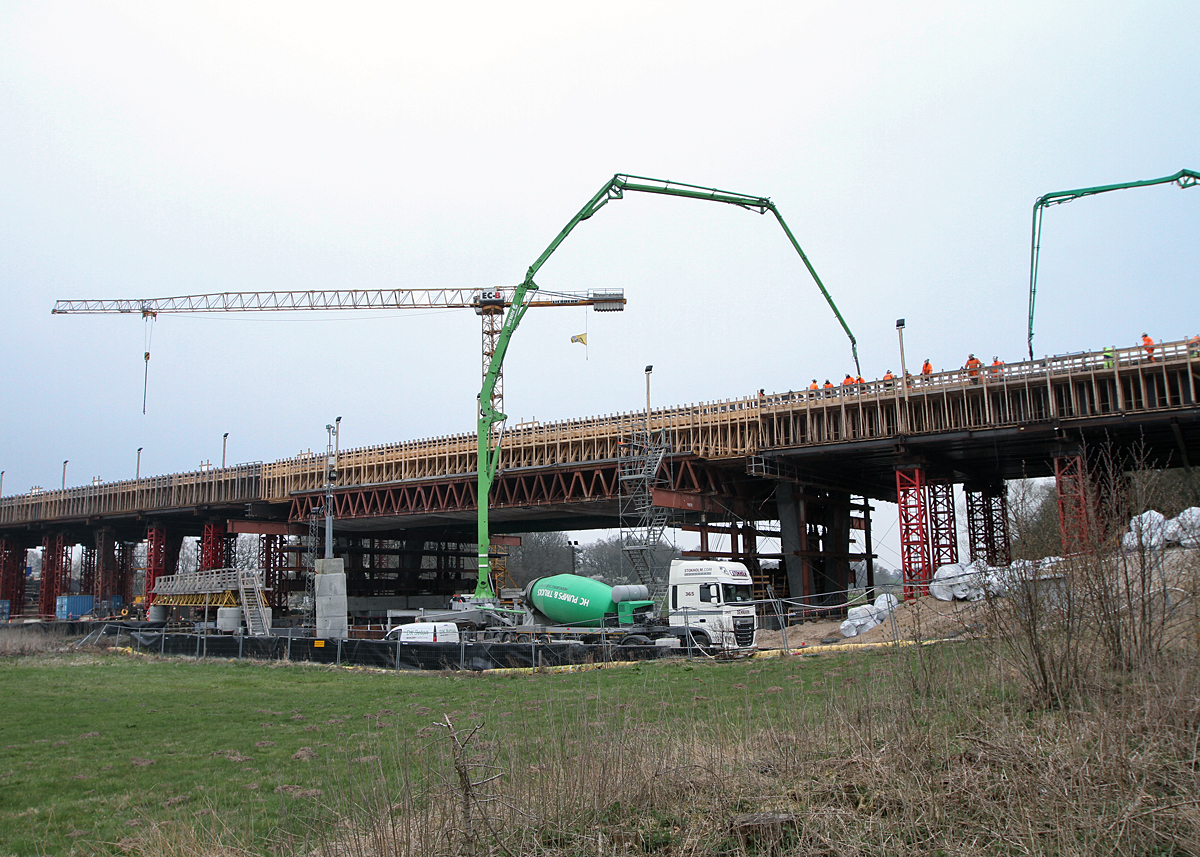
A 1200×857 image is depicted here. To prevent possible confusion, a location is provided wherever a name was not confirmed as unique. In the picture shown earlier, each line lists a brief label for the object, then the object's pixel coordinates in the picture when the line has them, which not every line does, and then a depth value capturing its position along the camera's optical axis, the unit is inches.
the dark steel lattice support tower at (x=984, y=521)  2021.4
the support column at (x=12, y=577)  3523.6
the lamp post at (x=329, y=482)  1581.0
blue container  3068.4
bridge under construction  1425.3
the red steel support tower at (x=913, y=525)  1507.1
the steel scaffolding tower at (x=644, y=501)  1659.7
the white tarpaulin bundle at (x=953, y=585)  1058.1
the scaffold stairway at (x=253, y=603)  1740.9
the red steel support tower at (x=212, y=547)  2797.7
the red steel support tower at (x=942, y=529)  1732.3
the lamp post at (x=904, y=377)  1518.2
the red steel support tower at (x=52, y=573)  3312.0
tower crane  1664.6
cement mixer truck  1077.1
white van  1230.9
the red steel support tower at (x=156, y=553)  3002.0
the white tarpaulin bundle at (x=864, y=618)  1120.8
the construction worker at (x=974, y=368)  1475.1
